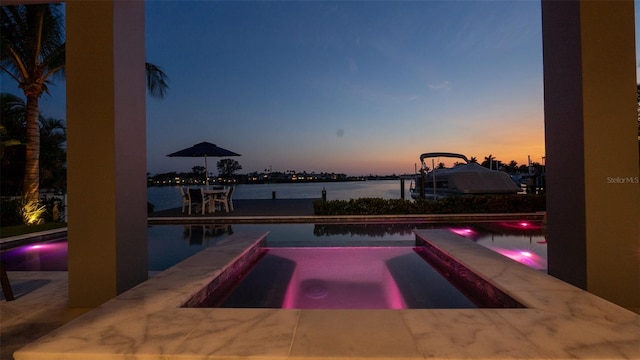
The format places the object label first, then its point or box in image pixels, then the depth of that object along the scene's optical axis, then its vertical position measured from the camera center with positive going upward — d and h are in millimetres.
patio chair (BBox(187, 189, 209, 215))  10039 -505
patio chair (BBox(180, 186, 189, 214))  10302 -392
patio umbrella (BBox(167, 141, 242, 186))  10508 +1175
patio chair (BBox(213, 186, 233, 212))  10554 -581
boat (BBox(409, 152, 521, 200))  17172 -204
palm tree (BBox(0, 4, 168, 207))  8242 +3849
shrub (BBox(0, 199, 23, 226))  7430 -691
